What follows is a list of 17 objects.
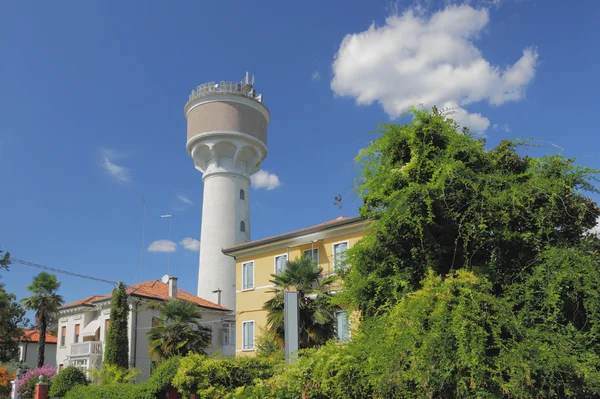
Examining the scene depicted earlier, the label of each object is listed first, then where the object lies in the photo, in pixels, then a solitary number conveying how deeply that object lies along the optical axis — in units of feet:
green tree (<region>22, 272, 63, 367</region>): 139.33
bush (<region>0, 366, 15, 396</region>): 119.51
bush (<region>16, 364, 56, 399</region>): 98.84
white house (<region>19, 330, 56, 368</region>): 173.78
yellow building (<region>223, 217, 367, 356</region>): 87.76
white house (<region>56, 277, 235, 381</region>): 114.93
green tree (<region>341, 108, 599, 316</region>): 41.50
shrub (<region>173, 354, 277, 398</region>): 57.21
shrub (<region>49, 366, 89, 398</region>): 87.25
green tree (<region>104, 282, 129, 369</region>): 99.40
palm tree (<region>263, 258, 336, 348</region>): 67.36
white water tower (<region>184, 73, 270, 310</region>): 140.87
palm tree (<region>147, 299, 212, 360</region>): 85.46
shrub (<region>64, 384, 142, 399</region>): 73.70
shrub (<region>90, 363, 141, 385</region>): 85.81
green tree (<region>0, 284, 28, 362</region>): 112.40
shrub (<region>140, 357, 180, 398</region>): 70.13
